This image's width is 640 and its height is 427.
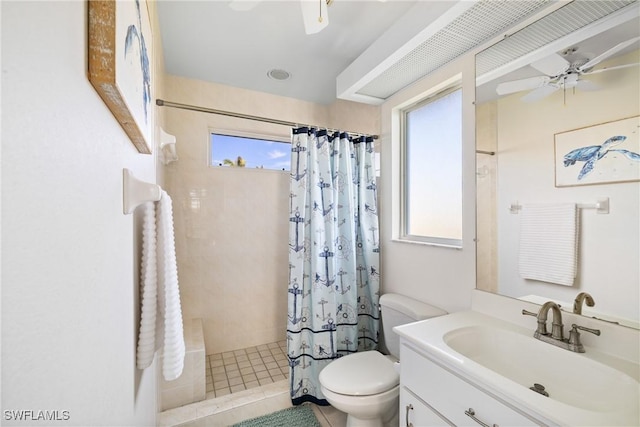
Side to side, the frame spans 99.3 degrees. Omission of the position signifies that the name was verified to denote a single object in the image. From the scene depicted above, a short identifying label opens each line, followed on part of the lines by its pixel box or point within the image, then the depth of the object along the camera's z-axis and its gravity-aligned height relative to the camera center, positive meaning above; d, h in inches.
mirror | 39.4 +9.7
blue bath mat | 66.8 -51.5
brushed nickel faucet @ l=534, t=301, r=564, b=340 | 42.1 -16.8
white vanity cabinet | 33.6 -26.2
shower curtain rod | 67.9 +27.6
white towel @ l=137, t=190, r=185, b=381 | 33.2 -10.6
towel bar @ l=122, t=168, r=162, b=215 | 27.4 +2.6
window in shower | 103.6 +25.1
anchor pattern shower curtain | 74.7 -11.7
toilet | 55.5 -35.6
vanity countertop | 29.6 -21.2
